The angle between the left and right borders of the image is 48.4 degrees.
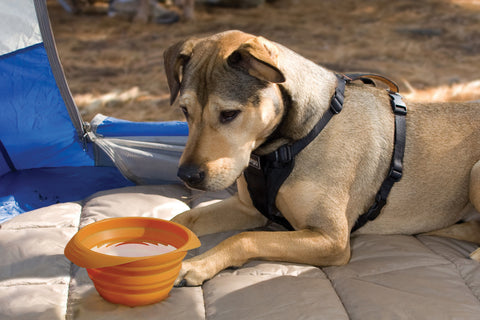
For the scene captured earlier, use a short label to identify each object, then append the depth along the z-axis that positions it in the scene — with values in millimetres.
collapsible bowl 2258
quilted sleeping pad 2406
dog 2525
